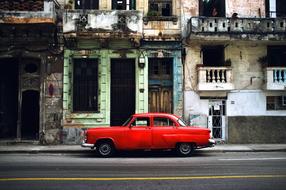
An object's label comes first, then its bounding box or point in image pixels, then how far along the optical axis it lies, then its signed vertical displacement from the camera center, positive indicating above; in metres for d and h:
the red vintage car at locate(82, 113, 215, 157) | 13.30 -1.14
